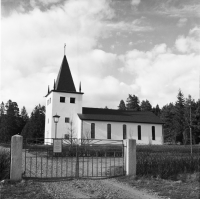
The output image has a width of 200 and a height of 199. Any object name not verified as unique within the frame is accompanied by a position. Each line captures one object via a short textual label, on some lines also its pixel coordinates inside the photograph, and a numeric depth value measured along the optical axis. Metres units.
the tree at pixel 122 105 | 93.34
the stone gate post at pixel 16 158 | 9.26
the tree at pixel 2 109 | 91.40
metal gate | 10.56
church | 42.83
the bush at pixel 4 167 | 9.38
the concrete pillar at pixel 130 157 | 10.65
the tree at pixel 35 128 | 55.88
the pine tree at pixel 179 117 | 64.19
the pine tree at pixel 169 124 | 65.91
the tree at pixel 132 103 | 88.30
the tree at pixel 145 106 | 90.56
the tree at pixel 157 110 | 96.46
